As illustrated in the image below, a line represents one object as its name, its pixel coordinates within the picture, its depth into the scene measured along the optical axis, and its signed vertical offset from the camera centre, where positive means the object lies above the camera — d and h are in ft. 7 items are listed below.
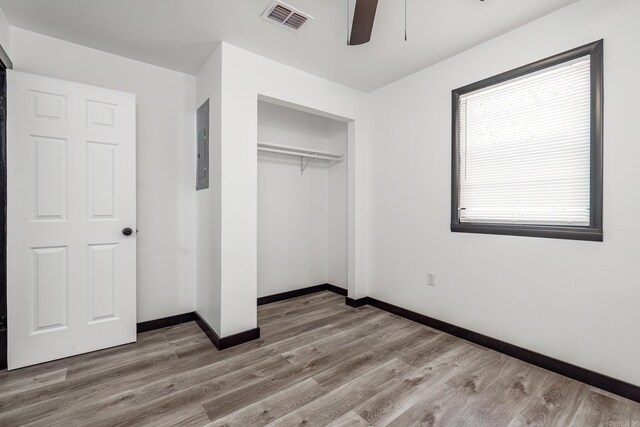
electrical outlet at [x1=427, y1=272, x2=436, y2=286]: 9.03 -2.11
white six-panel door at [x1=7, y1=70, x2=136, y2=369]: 6.73 -0.16
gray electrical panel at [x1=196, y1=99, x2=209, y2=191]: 8.70 +2.04
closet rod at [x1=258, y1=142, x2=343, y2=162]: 10.21 +2.36
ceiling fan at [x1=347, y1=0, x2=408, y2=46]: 4.86 +3.45
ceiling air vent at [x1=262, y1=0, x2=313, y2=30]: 6.40 +4.61
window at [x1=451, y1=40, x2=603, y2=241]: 6.19 +1.54
